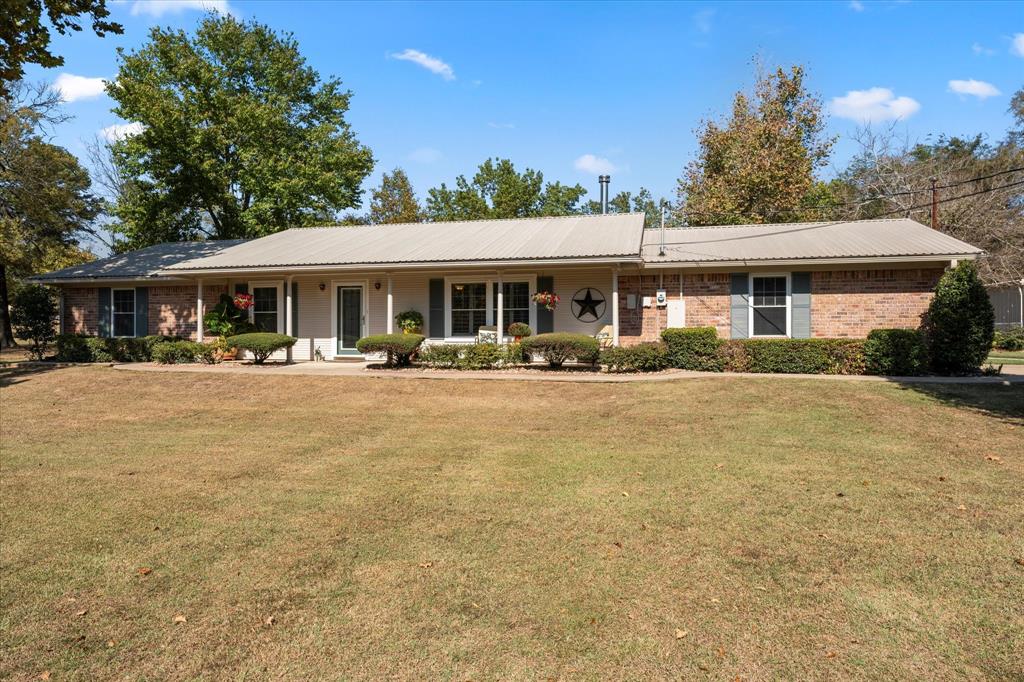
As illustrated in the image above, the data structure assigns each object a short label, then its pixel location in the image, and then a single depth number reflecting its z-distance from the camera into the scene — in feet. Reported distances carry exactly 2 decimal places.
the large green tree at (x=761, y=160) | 88.43
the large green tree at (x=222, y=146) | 79.87
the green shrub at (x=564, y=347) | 43.16
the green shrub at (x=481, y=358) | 45.19
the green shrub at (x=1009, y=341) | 72.54
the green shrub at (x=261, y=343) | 49.88
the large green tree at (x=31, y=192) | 68.03
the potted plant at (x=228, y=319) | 54.39
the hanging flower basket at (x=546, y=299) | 48.42
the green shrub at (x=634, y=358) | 42.32
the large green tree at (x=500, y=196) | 123.75
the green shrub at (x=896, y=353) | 39.34
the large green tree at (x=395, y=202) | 135.23
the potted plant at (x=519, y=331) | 48.16
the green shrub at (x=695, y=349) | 42.83
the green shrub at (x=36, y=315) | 63.77
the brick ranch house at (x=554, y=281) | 45.91
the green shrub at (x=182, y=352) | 52.08
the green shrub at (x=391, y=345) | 46.47
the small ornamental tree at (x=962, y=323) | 39.14
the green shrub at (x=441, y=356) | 46.16
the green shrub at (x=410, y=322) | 52.11
